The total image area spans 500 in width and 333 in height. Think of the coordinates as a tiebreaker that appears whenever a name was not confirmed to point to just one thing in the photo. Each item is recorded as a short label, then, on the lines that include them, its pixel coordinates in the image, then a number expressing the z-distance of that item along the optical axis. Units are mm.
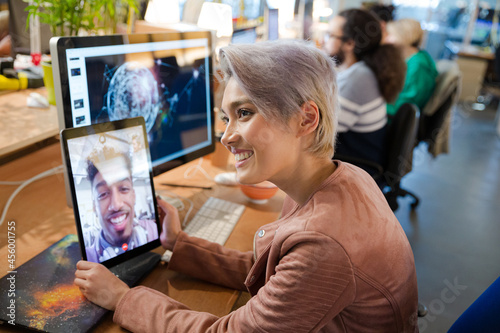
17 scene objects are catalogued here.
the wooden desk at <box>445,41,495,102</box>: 6250
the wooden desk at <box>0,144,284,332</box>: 958
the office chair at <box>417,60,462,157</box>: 2879
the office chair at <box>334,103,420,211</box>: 2221
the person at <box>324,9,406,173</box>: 2307
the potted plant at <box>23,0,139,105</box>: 1314
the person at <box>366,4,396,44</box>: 3895
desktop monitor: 966
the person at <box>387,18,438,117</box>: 3203
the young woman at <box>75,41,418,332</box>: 711
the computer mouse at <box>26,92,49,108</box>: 1586
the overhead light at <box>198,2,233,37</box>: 2359
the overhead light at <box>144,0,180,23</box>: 2377
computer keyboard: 1170
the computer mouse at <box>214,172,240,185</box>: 1515
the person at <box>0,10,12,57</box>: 1822
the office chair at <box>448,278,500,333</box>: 756
